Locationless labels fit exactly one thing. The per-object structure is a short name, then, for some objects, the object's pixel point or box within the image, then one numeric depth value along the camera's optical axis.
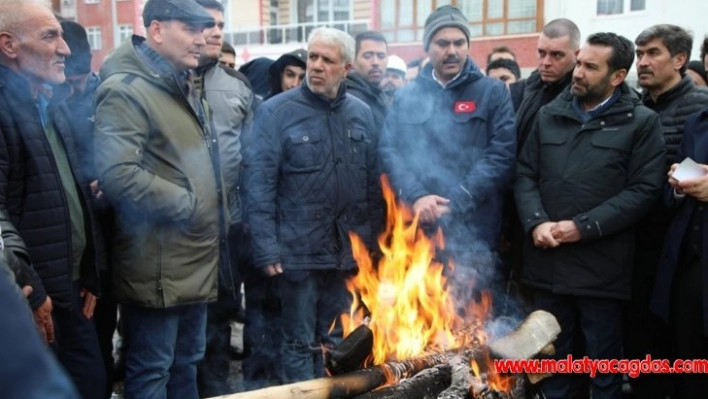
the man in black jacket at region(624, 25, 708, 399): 4.54
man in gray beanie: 4.73
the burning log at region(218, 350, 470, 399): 2.97
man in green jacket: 3.58
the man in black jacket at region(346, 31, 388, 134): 6.83
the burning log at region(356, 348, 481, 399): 3.29
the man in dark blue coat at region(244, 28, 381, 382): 4.59
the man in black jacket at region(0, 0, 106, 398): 3.19
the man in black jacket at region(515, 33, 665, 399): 4.31
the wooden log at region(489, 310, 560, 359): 3.76
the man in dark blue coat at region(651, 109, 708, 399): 3.96
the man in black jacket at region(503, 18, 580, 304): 5.06
